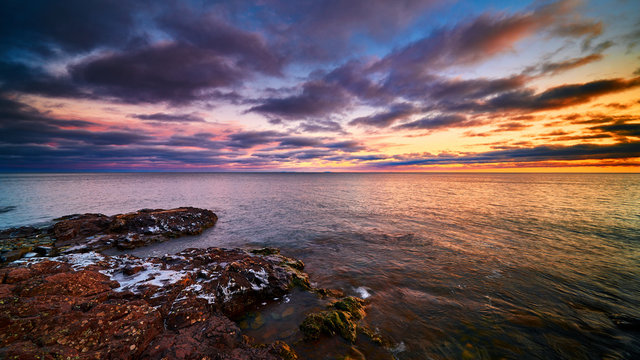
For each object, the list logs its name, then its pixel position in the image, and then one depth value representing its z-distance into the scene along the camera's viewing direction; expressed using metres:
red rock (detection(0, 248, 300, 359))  5.33
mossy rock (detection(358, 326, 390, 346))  7.46
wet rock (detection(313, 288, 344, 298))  10.43
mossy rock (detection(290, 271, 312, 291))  10.90
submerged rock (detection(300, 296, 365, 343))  7.43
